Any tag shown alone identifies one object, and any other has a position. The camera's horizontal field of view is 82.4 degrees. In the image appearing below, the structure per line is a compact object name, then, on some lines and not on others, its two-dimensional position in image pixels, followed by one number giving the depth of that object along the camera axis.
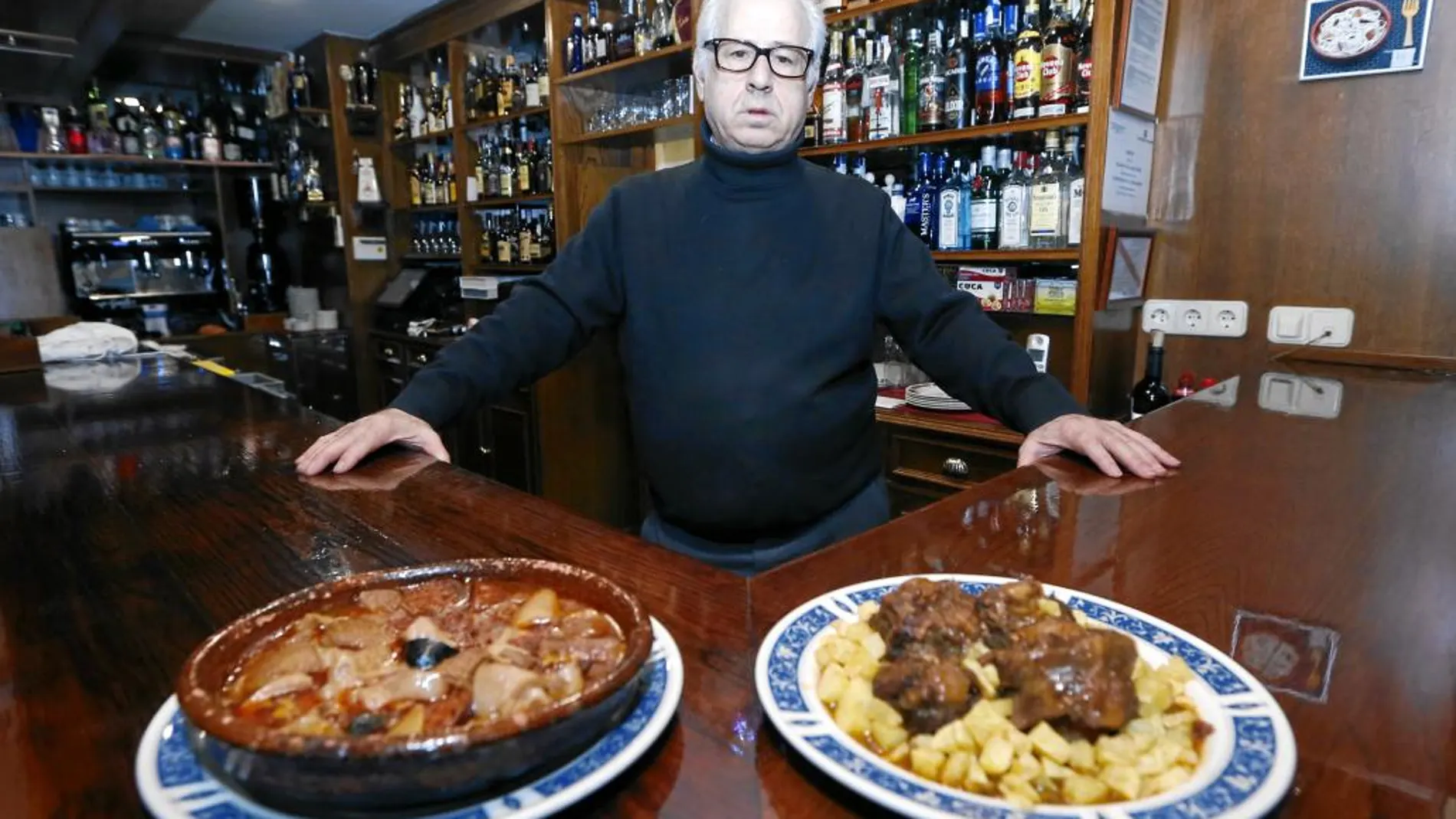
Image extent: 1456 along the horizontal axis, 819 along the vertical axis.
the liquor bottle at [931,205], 2.55
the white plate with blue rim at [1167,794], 0.45
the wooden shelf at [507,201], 3.86
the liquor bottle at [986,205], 2.41
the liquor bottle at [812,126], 2.76
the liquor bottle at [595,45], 3.41
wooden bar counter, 0.55
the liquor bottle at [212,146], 5.13
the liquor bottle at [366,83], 4.73
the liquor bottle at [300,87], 4.85
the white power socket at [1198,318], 2.34
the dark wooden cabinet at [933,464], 2.37
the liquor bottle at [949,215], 2.49
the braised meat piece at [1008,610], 0.60
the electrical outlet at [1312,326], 2.18
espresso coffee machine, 4.69
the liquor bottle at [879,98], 2.57
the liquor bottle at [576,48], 3.47
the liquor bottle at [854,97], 2.66
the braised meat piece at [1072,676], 0.51
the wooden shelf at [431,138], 4.42
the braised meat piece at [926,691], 0.53
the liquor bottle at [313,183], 4.99
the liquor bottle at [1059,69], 2.20
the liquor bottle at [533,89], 3.74
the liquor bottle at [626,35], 3.28
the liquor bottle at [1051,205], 2.27
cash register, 4.54
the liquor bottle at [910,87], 2.53
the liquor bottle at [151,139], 4.96
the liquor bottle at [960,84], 2.42
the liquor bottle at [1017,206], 2.34
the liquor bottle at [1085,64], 2.16
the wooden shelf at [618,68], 3.03
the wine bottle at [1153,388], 2.21
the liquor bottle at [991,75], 2.33
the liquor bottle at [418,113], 4.64
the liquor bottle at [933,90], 2.46
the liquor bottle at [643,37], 3.24
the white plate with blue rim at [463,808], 0.45
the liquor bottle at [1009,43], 2.32
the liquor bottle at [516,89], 3.90
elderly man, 1.54
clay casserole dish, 0.42
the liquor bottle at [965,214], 2.47
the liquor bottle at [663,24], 3.15
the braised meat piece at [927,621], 0.59
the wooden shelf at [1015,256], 2.23
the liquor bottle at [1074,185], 2.22
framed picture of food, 2.00
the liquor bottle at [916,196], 2.60
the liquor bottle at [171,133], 5.02
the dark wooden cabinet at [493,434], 3.84
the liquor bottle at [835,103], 2.68
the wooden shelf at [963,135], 2.18
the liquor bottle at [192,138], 5.13
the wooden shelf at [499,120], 3.67
